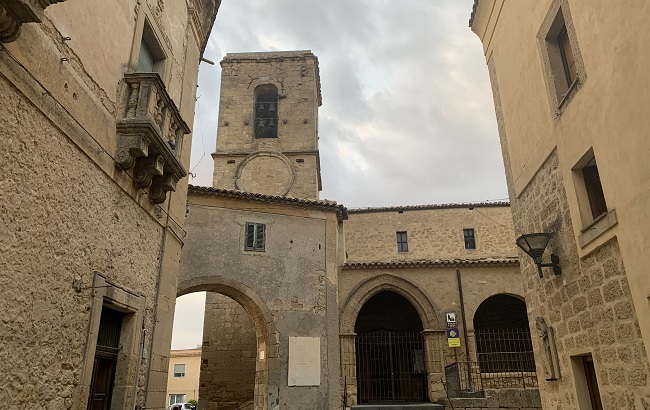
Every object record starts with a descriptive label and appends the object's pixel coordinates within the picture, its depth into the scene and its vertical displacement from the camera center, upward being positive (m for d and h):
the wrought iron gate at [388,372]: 18.06 +0.38
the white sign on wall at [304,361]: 13.73 +0.65
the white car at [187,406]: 27.45 -1.24
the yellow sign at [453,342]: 16.39 +1.30
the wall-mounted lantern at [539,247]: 6.68 +1.77
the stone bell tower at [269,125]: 23.42 +12.66
